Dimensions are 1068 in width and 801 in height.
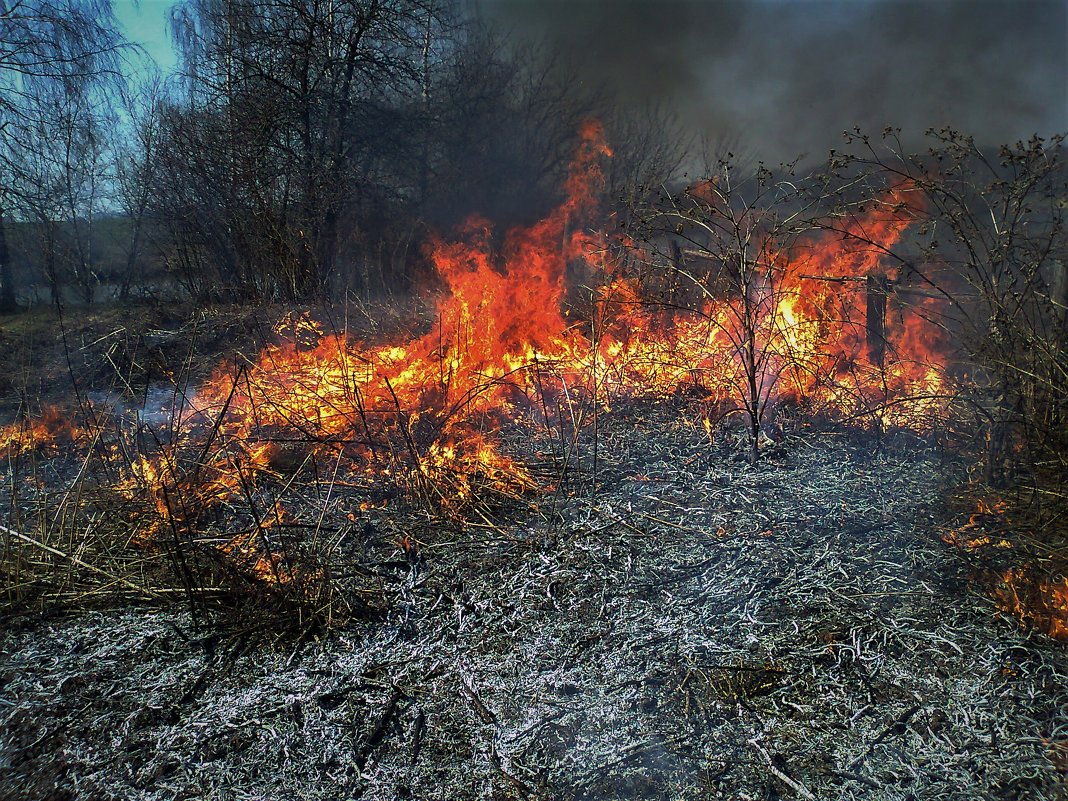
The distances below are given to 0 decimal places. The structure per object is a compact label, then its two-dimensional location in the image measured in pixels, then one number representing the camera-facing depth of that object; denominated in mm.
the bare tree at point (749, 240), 4336
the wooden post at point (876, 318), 5086
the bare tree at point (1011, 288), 3395
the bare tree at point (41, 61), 11008
